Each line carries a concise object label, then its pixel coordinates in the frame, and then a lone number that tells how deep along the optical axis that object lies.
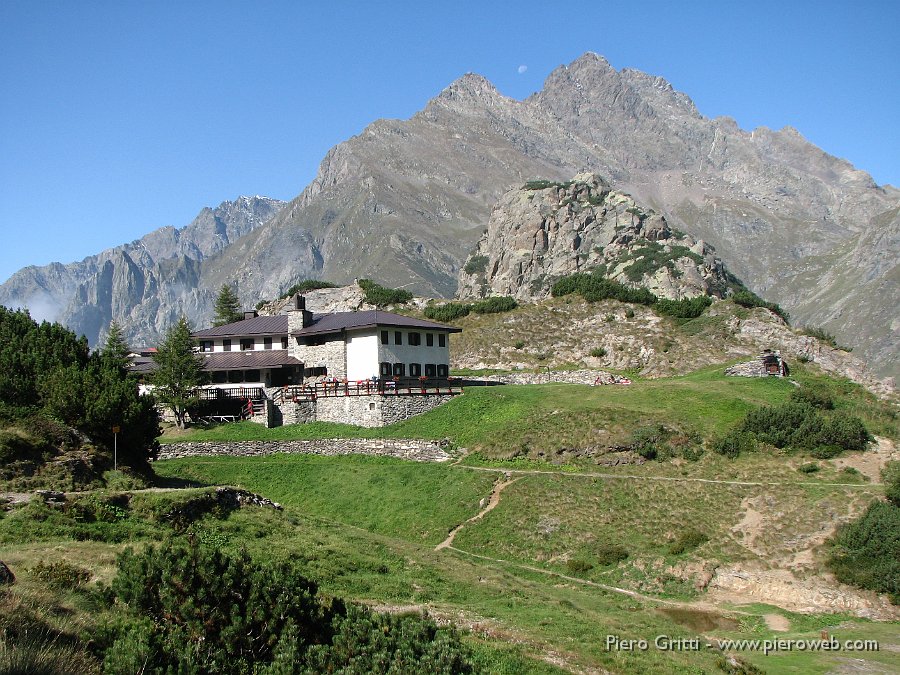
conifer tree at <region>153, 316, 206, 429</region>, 51.66
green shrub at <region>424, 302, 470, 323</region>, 90.31
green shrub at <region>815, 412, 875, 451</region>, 38.66
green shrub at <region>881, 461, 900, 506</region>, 31.16
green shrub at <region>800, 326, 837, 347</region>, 68.62
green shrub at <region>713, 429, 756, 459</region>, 39.28
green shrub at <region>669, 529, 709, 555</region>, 30.55
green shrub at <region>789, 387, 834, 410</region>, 45.47
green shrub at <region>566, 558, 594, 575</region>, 30.14
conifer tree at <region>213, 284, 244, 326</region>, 93.13
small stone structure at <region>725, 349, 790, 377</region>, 55.92
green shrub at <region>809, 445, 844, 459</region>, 37.94
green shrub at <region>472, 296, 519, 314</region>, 88.50
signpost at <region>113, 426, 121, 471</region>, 32.87
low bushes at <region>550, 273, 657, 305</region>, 84.81
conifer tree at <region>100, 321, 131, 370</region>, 67.00
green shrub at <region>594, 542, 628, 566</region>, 30.47
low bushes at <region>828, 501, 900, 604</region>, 26.70
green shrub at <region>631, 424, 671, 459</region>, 39.94
